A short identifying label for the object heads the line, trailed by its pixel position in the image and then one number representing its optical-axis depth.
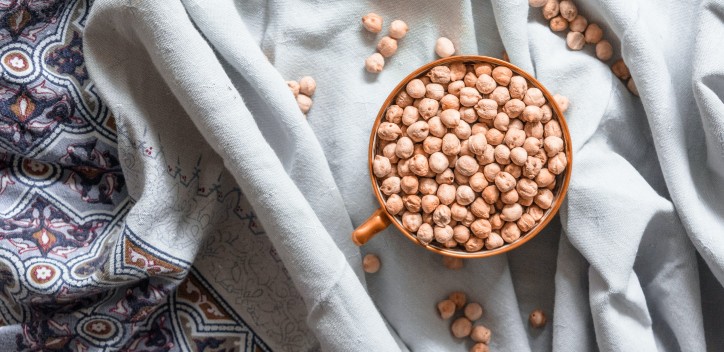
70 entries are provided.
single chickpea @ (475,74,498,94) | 0.46
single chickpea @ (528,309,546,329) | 0.49
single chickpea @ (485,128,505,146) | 0.46
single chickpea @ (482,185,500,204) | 0.46
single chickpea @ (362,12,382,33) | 0.48
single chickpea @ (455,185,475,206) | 0.46
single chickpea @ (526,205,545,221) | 0.46
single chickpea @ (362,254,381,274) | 0.49
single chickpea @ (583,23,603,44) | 0.48
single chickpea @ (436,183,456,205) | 0.46
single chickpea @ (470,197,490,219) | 0.46
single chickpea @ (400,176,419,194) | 0.46
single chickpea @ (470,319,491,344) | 0.49
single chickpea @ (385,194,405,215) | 0.46
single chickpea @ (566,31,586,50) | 0.48
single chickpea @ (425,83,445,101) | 0.46
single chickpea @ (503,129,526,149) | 0.46
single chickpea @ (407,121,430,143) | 0.46
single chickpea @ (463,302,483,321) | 0.49
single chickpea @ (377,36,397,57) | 0.48
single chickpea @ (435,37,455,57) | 0.48
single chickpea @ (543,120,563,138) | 0.46
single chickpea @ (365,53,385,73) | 0.48
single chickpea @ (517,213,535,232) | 0.46
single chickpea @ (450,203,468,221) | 0.46
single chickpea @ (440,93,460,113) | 0.46
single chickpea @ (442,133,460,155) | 0.46
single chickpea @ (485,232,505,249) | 0.46
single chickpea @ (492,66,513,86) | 0.46
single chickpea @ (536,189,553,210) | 0.46
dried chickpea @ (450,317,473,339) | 0.49
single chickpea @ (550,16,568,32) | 0.48
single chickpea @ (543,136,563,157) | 0.45
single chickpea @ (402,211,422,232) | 0.46
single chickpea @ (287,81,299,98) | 0.48
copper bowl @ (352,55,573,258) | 0.45
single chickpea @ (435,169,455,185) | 0.46
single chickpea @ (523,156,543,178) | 0.45
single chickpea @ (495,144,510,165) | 0.46
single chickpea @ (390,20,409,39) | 0.48
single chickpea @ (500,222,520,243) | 0.46
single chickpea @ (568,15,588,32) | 0.48
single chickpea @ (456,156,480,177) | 0.46
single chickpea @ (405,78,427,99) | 0.46
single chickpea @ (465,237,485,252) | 0.46
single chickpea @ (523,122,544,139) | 0.46
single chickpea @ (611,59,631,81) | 0.48
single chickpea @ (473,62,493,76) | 0.46
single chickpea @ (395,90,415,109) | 0.47
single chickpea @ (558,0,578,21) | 0.48
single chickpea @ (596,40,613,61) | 0.48
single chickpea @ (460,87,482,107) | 0.46
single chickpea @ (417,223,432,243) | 0.46
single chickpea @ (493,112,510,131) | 0.46
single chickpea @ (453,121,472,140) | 0.46
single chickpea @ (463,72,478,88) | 0.47
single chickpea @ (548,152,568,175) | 0.45
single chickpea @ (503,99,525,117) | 0.46
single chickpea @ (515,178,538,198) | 0.45
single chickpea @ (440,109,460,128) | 0.46
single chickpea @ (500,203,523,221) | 0.46
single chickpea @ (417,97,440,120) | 0.46
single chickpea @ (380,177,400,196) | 0.46
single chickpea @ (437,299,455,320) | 0.49
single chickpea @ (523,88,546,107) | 0.46
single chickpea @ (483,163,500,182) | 0.46
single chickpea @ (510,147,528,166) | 0.45
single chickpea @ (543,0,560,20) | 0.48
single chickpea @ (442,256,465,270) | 0.49
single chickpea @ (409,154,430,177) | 0.46
